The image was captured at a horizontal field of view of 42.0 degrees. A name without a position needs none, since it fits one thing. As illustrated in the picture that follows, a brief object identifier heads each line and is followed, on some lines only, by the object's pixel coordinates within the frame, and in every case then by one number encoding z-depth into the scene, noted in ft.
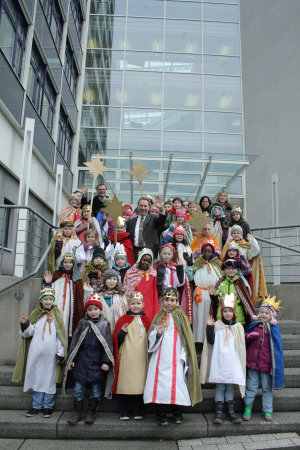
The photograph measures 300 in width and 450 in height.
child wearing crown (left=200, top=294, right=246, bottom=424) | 15.89
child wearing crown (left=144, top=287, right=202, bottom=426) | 15.29
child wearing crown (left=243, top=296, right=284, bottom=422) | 16.19
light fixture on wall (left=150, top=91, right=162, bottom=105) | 64.28
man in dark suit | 26.25
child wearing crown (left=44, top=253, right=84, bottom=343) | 19.47
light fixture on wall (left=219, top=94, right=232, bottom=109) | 64.18
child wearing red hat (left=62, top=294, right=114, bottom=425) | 15.80
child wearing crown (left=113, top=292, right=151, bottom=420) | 15.90
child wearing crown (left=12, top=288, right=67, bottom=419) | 16.44
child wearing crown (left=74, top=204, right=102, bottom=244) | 25.94
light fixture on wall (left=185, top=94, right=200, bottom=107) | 64.23
